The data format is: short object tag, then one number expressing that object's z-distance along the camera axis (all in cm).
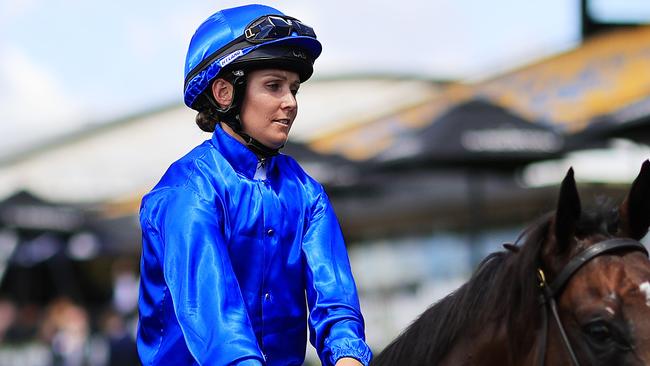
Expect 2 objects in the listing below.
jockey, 540
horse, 556
